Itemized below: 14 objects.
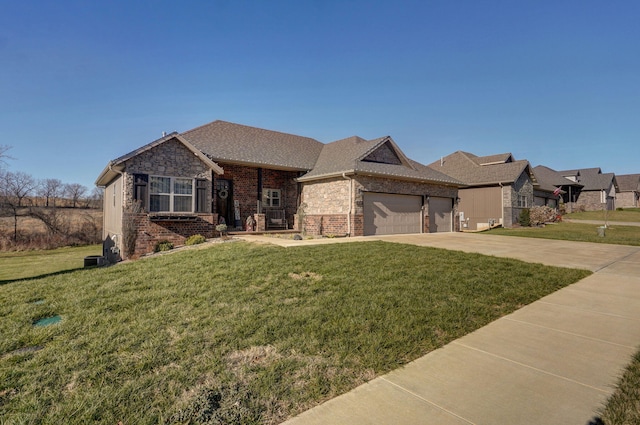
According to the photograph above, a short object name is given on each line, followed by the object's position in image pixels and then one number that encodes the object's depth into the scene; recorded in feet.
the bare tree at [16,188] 88.79
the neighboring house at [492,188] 78.54
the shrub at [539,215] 78.30
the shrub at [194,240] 41.73
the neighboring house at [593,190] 130.93
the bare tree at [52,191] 112.63
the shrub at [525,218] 76.43
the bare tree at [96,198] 127.55
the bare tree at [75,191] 134.04
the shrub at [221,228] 44.57
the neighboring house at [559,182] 117.41
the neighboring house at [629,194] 153.17
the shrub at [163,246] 40.32
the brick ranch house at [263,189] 40.75
